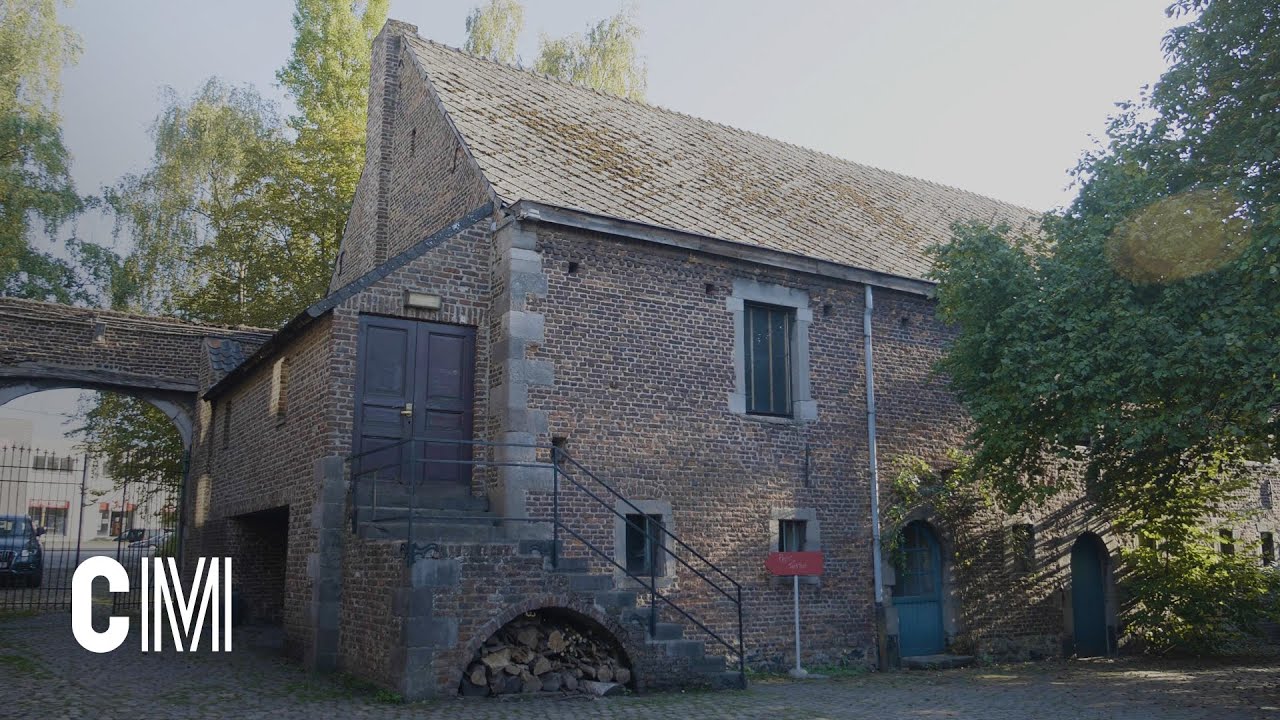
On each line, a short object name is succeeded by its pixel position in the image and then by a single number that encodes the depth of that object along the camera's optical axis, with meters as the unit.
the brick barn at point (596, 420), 11.35
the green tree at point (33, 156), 25.55
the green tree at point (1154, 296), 10.54
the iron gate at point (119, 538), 19.86
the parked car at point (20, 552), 21.91
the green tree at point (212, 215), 26.41
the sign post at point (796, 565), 13.34
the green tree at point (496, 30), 30.33
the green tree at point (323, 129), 26.14
